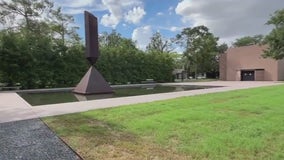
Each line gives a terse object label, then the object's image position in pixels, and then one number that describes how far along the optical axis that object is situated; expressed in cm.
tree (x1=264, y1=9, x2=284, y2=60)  1741
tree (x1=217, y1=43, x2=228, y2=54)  3414
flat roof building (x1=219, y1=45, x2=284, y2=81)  2033
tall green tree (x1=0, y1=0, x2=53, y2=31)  1659
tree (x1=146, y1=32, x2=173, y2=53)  3040
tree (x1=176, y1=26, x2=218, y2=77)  2632
